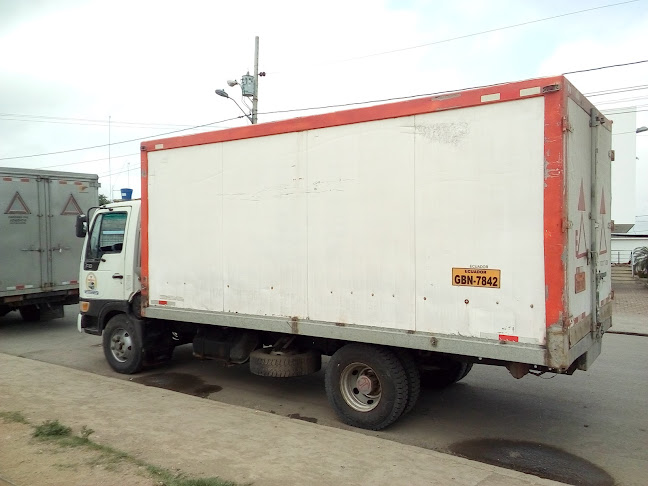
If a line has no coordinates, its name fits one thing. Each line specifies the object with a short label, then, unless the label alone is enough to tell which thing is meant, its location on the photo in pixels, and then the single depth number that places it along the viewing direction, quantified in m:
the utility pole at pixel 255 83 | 20.54
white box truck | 4.46
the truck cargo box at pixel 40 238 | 11.20
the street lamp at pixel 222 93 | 19.72
